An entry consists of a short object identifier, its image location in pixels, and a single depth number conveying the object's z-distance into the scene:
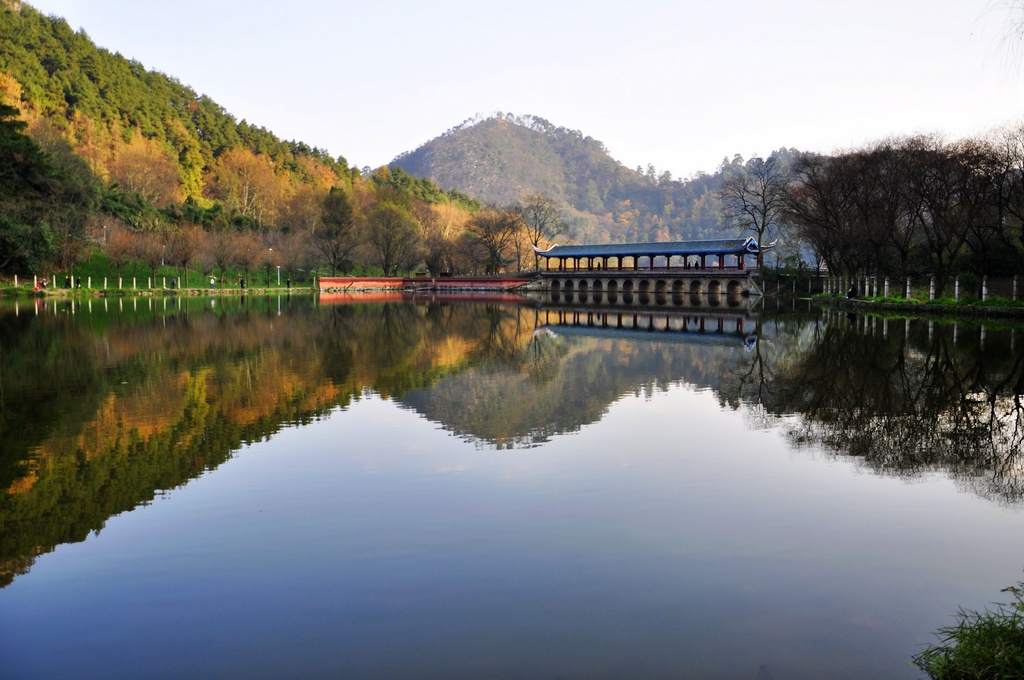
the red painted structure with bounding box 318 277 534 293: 81.12
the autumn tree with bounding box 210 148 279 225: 90.62
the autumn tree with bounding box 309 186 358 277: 82.94
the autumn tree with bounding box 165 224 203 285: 63.94
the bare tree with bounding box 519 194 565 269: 95.25
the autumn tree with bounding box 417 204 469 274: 92.81
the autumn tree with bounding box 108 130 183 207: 75.25
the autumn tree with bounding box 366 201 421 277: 86.81
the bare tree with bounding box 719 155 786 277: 60.81
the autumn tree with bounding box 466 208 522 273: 88.19
